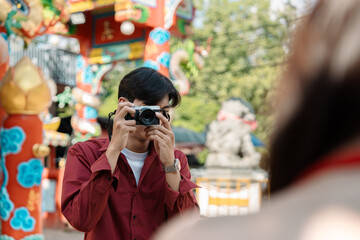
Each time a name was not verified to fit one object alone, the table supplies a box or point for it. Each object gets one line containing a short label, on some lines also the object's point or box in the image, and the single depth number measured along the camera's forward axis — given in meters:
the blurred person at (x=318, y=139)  0.85
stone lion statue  9.58
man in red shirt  2.10
